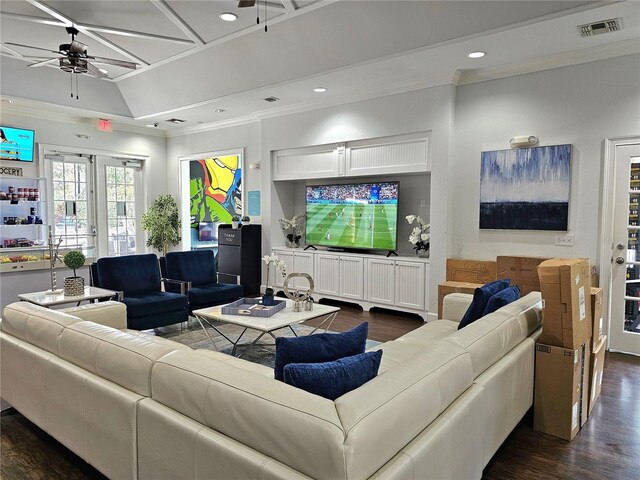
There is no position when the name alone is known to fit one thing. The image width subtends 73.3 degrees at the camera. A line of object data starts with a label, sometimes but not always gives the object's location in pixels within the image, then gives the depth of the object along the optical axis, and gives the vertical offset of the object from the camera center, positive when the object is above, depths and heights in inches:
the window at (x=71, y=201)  284.2 +8.3
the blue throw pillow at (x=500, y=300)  112.5 -22.7
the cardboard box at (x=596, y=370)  115.9 -42.7
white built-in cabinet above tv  218.4 +31.8
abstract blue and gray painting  181.2 +12.2
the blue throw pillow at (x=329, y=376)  60.9 -23.4
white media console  218.4 -34.5
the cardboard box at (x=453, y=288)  193.0 -33.0
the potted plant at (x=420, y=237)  219.9 -11.2
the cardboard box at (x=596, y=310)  119.0 -26.3
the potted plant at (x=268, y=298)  158.0 -31.0
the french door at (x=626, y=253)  167.0 -14.4
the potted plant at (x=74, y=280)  159.5 -24.9
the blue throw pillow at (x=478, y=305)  116.6 -24.3
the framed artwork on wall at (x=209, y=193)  324.2 +16.5
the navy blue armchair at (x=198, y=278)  198.5 -31.8
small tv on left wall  255.0 +41.4
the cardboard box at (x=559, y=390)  103.3 -42.6
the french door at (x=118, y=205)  308.5 +5.7
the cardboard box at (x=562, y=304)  100.9 -20.9
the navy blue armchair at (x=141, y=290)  174.7 -34.3
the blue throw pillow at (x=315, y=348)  70.1 -22.5
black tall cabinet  279.6 -26.6
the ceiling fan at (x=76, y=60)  171.5 +64.0
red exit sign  294.2 +60.8
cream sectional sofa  52.0 -29.5
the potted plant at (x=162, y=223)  327.9 -7.3
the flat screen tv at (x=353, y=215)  237.0 -0.2
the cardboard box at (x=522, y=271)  181.5 -23.5
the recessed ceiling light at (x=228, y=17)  170.2 +79.1
